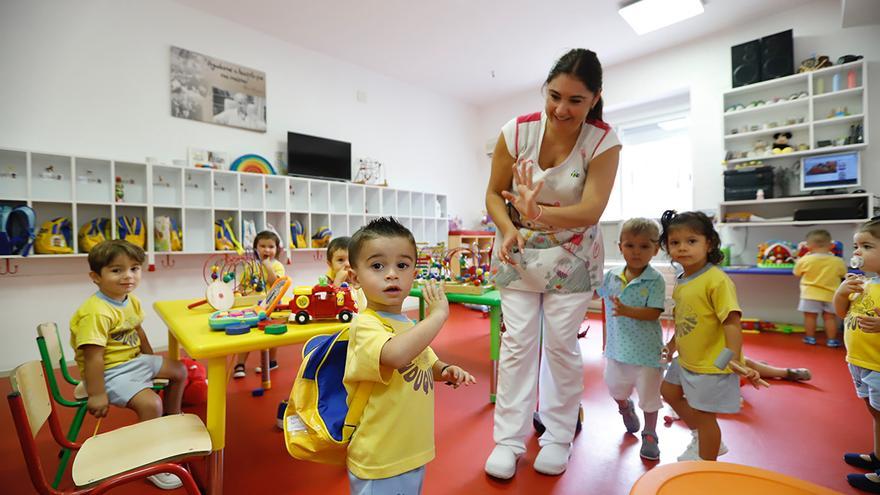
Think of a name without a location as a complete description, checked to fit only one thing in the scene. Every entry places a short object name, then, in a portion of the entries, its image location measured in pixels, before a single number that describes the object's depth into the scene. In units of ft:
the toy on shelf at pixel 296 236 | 15.38
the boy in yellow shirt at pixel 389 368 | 2.87
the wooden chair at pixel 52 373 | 4.90
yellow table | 4.12
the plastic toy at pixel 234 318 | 4.89
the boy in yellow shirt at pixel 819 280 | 11.98
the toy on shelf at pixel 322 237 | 16.02
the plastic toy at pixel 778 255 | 13.82
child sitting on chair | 5.00
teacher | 4.99
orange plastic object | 2.18
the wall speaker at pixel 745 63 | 14.60
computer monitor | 12.98
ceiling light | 13.62
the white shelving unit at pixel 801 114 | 13.15
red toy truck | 5.47
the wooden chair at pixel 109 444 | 3.25
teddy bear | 14.16
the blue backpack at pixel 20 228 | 10.09
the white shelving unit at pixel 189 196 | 10.84
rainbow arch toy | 14.28
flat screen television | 15.61
